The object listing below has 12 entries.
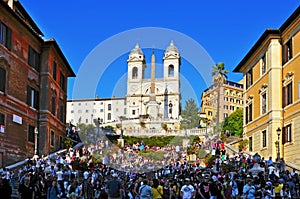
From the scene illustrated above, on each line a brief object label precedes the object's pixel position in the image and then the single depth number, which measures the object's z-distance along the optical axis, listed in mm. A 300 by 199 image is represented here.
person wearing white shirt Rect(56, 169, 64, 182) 27281
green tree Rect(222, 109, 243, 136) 81250
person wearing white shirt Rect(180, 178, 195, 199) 17312
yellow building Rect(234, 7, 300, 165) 34062
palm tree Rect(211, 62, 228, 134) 83038
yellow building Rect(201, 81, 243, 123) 98375
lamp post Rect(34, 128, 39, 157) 39709
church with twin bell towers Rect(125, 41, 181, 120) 77412
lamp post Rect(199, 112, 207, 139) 79375
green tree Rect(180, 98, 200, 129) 50781
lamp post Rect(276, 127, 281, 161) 34447
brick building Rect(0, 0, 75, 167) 33594
